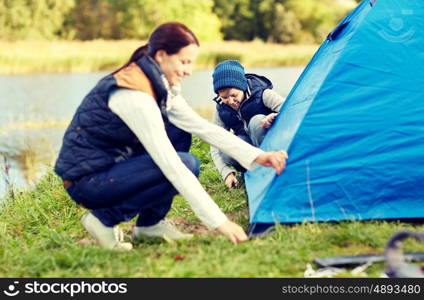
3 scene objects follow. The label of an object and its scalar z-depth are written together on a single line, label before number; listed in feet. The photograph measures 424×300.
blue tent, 11.66
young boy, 14.47
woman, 10.29
